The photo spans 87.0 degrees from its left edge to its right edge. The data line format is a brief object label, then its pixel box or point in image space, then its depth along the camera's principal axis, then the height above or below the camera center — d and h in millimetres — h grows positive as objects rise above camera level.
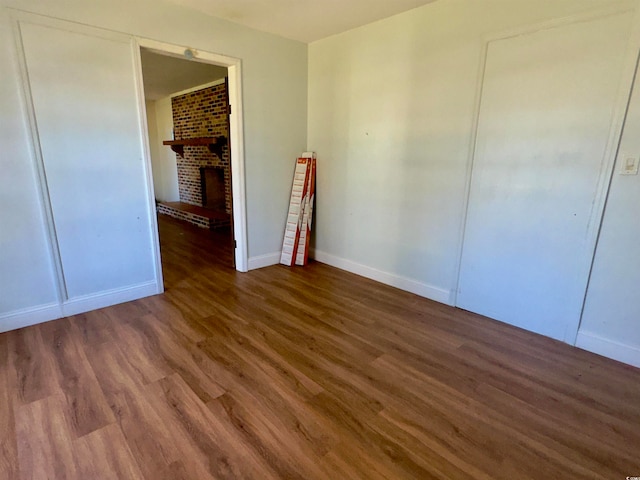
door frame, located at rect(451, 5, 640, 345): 1901 +386
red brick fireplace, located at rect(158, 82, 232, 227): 5621 -61
